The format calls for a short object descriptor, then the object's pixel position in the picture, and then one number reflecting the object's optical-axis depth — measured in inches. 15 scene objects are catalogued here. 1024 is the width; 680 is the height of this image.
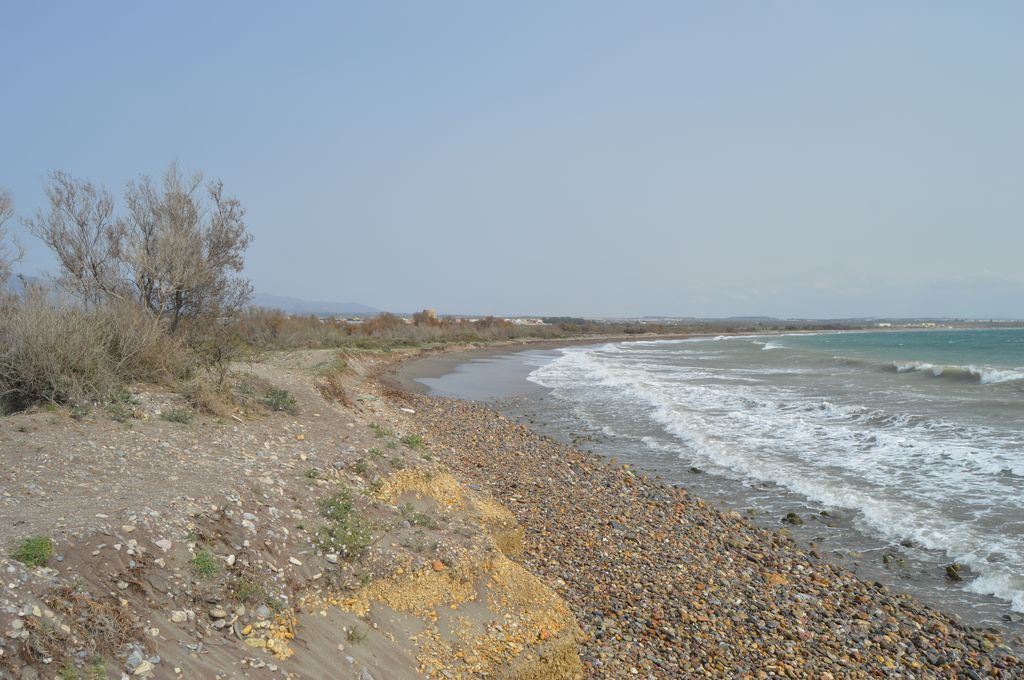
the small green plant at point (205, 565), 181.3
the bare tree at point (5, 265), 445.5
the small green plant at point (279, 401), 428.8
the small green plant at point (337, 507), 244.4
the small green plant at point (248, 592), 178.5
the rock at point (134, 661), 141.6
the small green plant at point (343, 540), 221.0
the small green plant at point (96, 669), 133.9
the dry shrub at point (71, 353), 325.7
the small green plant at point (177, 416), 335.9
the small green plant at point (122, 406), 319.0
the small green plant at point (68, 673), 130.8
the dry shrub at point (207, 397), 369.4
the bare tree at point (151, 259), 474.3
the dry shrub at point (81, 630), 134.2
